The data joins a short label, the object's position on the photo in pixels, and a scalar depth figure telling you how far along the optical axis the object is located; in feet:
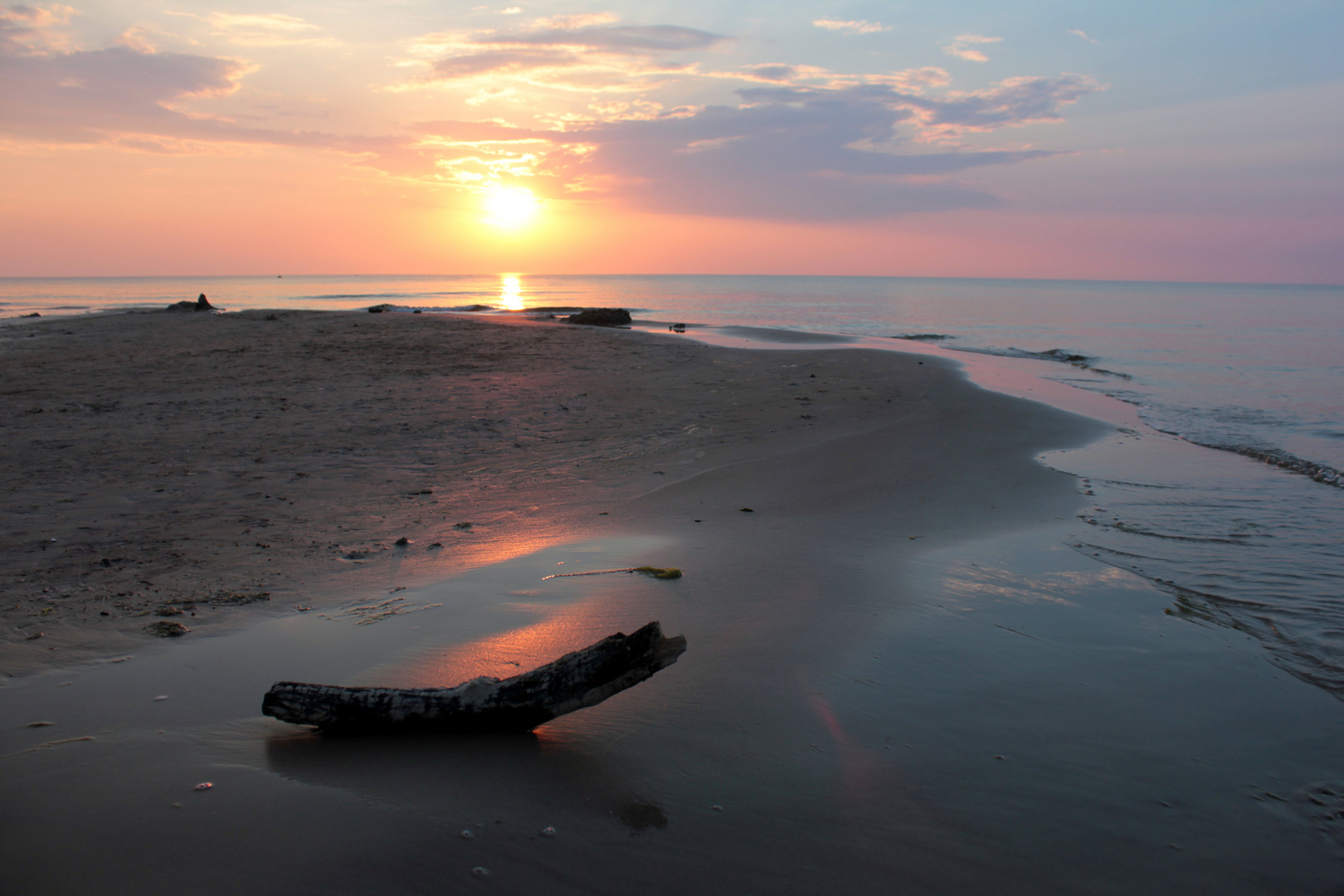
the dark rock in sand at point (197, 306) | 86.12
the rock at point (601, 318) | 84.28
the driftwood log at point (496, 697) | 7.73
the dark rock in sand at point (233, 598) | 12.71
